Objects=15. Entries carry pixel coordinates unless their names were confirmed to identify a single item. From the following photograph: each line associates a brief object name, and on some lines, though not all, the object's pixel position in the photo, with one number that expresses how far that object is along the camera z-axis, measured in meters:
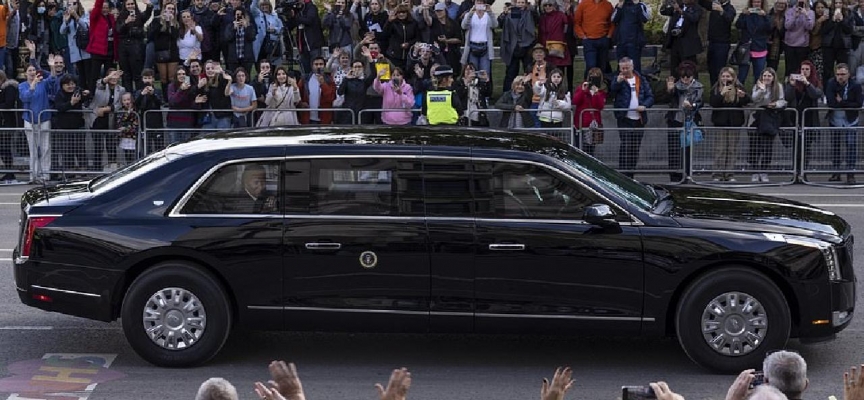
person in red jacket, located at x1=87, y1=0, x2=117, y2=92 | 22.48
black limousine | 9.60
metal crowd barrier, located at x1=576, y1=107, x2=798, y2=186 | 19.14
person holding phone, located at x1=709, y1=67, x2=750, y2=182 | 19.16
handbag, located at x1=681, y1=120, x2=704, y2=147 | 19.16
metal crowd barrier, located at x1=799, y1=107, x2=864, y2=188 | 18.98
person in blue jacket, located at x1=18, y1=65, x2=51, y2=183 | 19.80
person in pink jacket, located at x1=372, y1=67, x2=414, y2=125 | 19.64
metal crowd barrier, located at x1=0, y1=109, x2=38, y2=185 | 19.83
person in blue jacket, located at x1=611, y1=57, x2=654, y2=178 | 19.22
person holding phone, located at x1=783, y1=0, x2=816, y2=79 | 21.44
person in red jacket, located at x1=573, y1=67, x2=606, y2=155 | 19.30
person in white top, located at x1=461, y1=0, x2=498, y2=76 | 21.83
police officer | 18.64
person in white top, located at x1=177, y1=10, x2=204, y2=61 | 21.73
